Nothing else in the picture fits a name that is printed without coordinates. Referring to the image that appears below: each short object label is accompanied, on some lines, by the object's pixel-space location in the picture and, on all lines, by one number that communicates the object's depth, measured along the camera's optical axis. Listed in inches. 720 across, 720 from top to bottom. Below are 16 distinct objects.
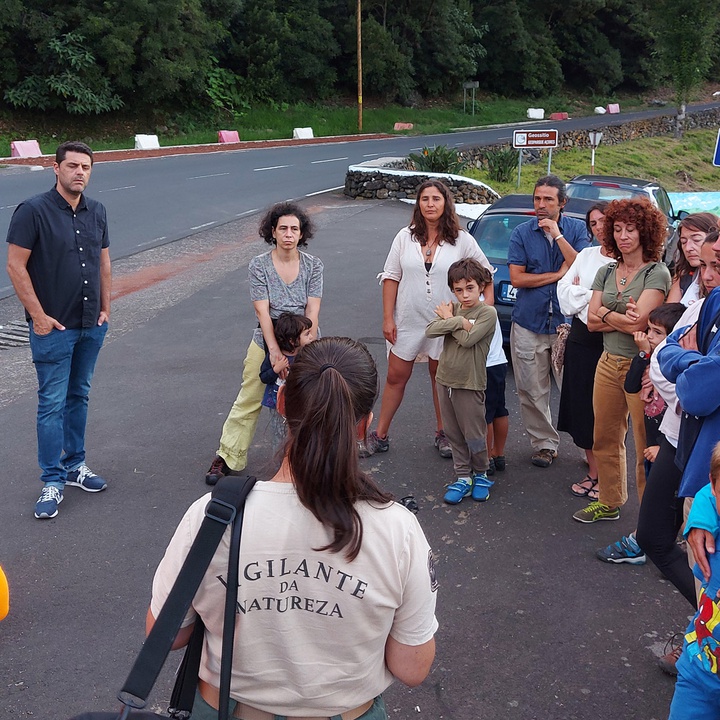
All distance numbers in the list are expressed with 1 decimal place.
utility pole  1815.9
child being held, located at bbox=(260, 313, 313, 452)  200.2
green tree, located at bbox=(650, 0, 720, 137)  1900.8
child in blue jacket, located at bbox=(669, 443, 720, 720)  100.7
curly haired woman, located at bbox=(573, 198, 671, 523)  181.0
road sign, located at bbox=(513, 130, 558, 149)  721.6
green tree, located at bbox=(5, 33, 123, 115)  1503.4
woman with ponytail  74.4
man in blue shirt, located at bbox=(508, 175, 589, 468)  224.2
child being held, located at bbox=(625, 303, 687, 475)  164.7
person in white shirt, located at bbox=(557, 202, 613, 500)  198.2
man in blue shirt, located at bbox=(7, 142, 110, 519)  194.5
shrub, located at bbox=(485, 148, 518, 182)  983.0
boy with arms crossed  206.5
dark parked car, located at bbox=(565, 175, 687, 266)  510.6
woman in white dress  222.5
